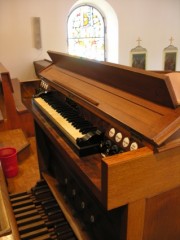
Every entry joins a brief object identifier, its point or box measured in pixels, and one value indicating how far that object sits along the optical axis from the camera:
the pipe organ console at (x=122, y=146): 0.83
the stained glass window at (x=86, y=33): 6.17
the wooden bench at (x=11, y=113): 3.23
